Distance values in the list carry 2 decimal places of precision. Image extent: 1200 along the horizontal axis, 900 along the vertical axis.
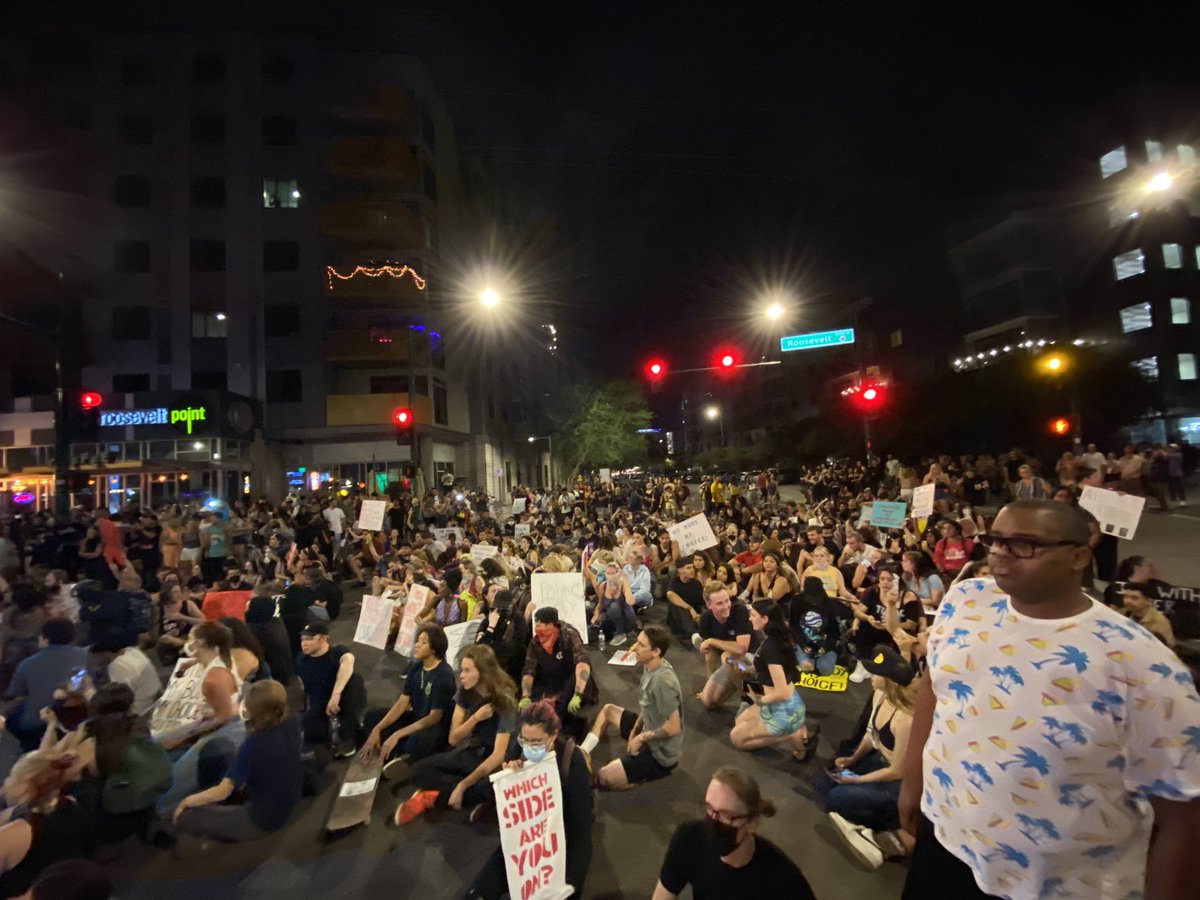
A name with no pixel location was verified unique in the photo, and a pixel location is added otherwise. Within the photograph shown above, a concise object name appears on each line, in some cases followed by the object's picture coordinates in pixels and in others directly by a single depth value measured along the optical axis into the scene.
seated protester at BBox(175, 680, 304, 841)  4.70
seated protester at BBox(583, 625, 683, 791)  5.52
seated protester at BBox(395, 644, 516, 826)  5.13
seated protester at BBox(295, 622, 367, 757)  6.39
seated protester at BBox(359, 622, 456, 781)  5.88
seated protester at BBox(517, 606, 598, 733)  6.56
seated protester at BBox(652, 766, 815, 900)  2.90
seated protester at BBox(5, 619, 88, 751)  6.01
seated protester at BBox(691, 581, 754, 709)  7.06
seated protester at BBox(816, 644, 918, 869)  4.41
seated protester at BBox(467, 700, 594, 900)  3.84
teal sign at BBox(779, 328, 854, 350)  13.78
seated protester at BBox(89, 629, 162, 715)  6.57
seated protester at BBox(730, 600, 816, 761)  5.86
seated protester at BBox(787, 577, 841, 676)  8.10
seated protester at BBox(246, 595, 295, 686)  7.62
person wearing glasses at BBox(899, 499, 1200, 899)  2.00
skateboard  5.03
